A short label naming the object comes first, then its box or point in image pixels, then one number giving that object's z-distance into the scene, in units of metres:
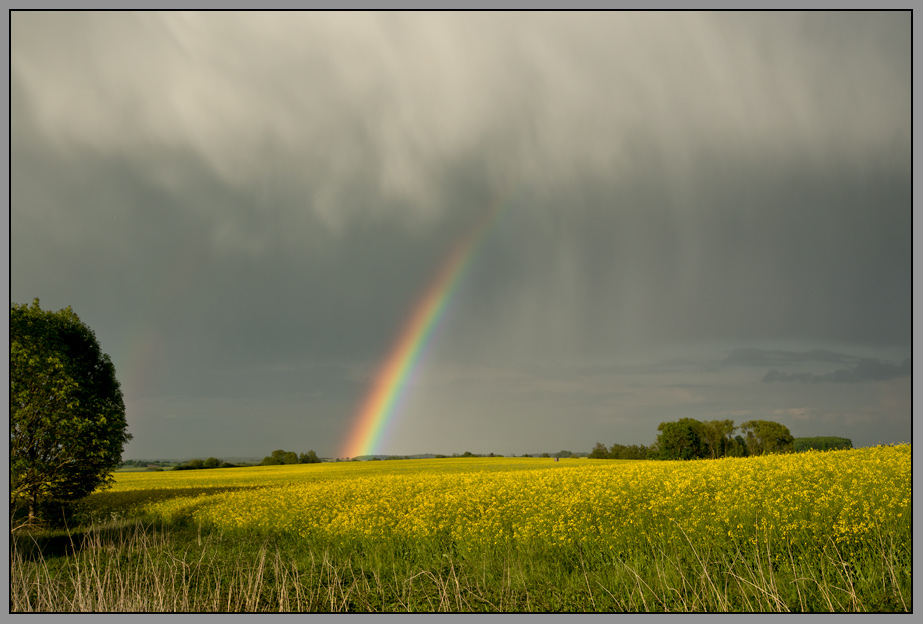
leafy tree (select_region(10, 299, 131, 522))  13.48
